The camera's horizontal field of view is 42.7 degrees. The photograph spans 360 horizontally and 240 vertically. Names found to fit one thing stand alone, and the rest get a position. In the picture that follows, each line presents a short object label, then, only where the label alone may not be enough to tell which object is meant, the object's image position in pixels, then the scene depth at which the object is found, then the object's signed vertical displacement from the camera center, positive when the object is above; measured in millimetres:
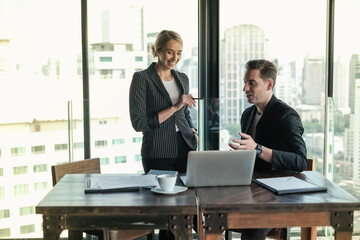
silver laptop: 2045 -377
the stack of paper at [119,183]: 2100 -461
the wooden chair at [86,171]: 2506 -505
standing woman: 3014 -154
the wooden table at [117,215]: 1854 -519
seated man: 2463 -255
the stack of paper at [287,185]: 2064 -468
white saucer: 2029 -467
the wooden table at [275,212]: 1896 -530
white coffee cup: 2025 -427
